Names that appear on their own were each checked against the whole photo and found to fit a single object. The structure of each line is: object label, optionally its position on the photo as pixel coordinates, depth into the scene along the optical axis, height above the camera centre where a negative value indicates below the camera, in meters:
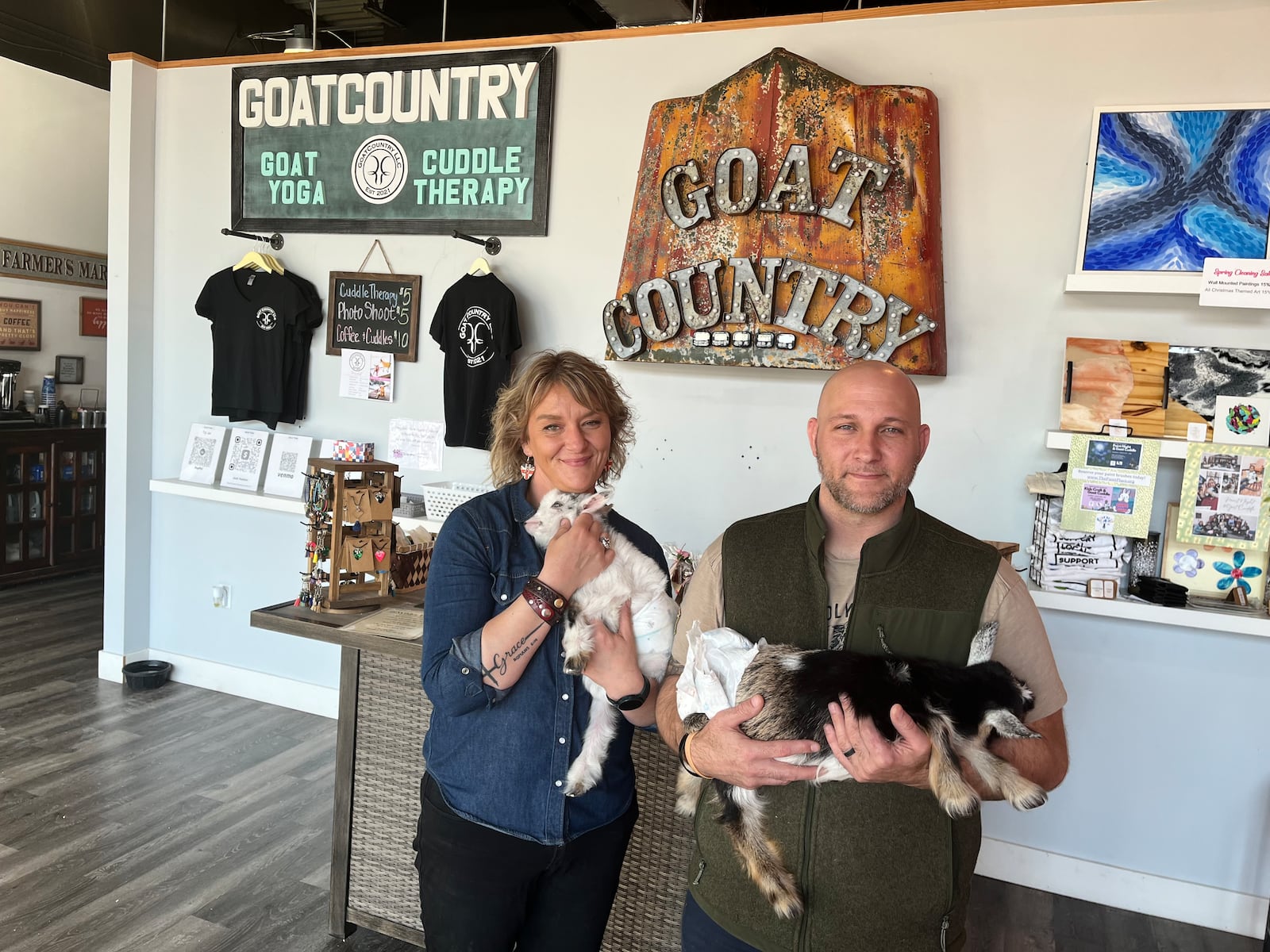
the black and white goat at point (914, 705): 1.30 -0.42
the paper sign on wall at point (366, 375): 4.22 +0.04
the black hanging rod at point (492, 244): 3.98 +0.65
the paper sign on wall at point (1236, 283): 2.90 +0.50
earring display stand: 2.70 -0.46
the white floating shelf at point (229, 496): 4.29 -0.59
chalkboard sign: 4.15 +0.33
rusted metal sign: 3.19 +0.67
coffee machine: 6.61 -0.25
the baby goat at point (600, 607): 1.58 -0.37
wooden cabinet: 6.47 -1.02
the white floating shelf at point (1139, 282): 2.95 +0.50
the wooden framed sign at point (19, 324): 6.86 +0.29
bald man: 1.39 -0.37
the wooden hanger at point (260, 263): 4.31 +0.54
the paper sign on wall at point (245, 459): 4.51 -0.41
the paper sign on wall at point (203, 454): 4.59 -0.41
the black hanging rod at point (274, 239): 4.39 +0.67
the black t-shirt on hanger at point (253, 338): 4.28 +0.19
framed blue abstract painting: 2.92 +0.81
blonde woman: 1.56 -0.59
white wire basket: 3.66 -0.44
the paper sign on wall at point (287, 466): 4.40 -0.42
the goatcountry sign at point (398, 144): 3.88 +1.09
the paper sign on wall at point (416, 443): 4.16 -0.26
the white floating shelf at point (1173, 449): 3.00 -0.04
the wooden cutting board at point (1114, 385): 3.04 +0.16
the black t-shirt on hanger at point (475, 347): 3.84 +0.19
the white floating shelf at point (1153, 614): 2.92 -0.59
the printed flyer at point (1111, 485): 3.02 -0.18
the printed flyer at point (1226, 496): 2.98 -0.19
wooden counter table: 2.38 -1.17
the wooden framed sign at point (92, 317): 7.55 +0.41
